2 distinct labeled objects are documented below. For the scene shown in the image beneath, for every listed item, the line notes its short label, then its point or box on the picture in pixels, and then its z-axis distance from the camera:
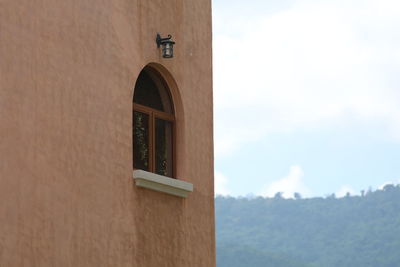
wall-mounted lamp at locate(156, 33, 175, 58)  14.17
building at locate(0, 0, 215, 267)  11.68
